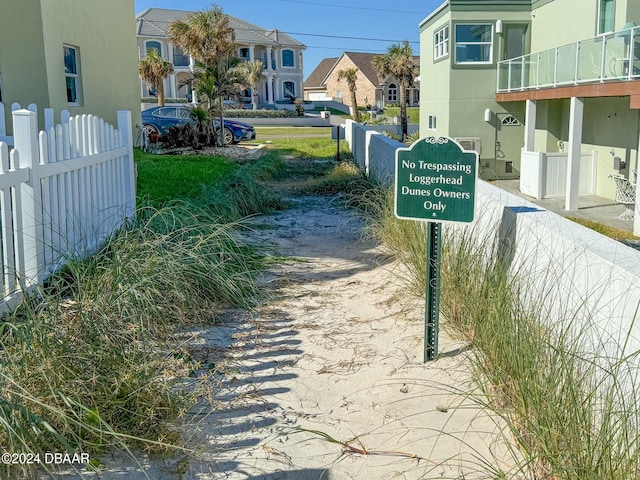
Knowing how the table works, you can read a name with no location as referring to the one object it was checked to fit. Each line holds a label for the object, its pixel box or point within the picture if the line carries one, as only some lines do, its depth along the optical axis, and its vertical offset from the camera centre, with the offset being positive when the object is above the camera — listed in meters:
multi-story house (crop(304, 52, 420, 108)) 69.81 +3.10
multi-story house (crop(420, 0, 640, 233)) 16.84 +0.73
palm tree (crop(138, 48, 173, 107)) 45.81 +3.24
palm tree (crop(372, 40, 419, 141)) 45.59 +3.40
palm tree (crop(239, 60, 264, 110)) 55.34 +3.52
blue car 25.97 -0.17
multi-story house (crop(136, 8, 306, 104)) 56.81 +5.70
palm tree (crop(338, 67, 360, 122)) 52.31 +3.21
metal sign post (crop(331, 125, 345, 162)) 29.90 -0.80
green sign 4.56 -0.45
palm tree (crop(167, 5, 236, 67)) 29.62 +3.53
